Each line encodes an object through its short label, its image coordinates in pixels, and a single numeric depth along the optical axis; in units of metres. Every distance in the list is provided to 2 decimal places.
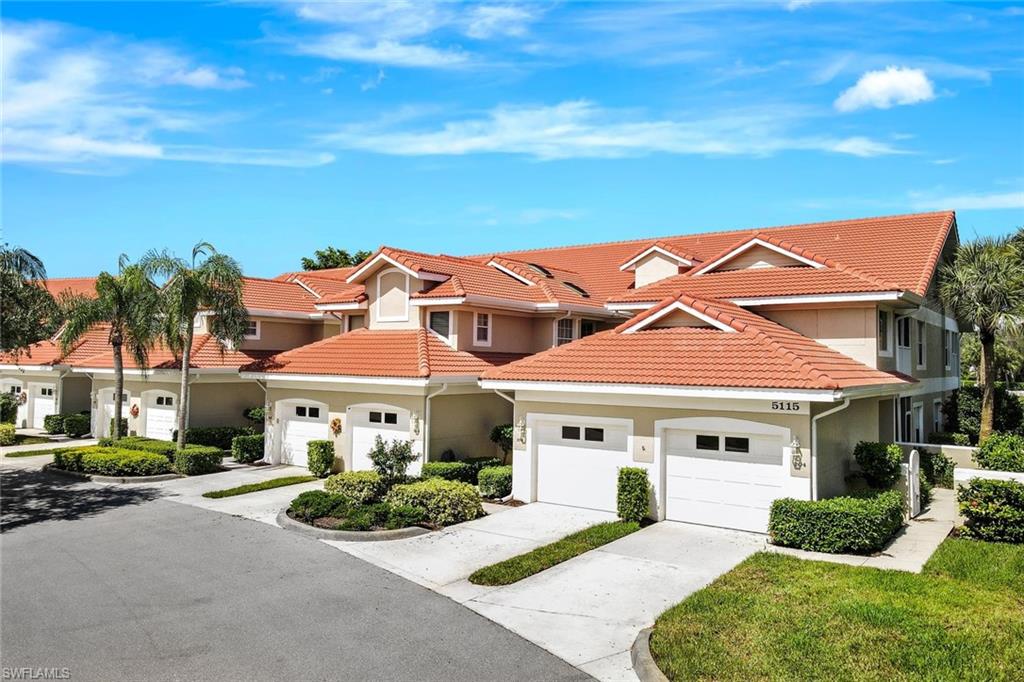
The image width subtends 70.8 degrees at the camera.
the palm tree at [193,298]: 22.42
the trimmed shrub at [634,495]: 15.17
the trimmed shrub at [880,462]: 15.53
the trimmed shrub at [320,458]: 20.97
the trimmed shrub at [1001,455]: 18.95
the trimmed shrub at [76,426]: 30.11
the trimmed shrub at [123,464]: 20.73
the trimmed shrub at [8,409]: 34.25
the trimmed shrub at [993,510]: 13.27
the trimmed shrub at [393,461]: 18.78
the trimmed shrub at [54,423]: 31.34
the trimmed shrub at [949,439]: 24.19
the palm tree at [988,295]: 22.75
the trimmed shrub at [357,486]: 16.75
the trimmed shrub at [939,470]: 19.58
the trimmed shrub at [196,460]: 21.53
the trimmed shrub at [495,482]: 17.67
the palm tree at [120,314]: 23.09
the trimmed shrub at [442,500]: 15.29
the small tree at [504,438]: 20.48
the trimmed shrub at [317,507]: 15.00
